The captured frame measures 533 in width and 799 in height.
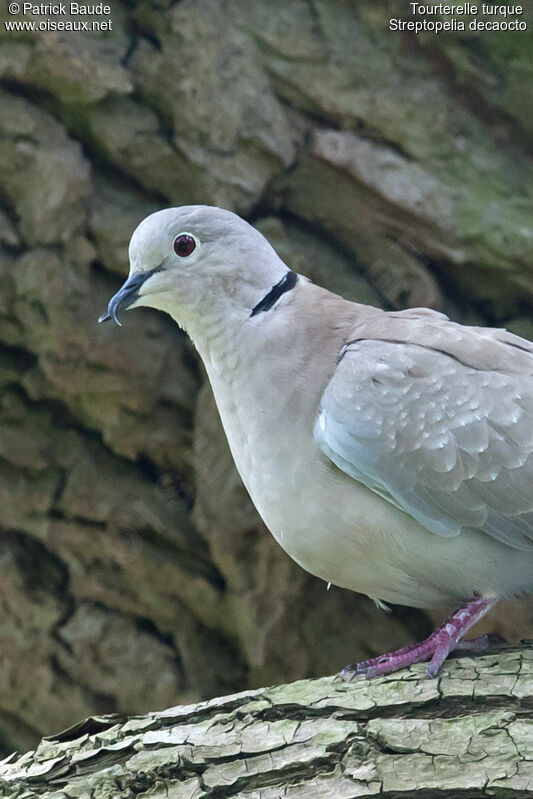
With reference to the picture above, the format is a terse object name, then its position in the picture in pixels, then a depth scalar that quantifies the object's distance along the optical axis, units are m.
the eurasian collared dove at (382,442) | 5.47
